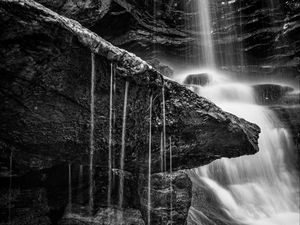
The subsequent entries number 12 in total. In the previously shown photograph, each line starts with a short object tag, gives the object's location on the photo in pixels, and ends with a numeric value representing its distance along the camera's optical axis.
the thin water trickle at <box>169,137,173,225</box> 5.56
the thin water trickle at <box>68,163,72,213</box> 5.69
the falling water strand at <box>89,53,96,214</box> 4.59
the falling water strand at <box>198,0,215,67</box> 20.27
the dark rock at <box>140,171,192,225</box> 5.63
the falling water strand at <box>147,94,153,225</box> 5.24
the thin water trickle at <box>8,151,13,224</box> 4.88
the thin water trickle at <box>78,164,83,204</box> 5.74
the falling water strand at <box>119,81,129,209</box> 4.97
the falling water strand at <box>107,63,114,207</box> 4.76
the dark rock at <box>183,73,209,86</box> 18.06
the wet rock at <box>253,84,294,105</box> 18.12
